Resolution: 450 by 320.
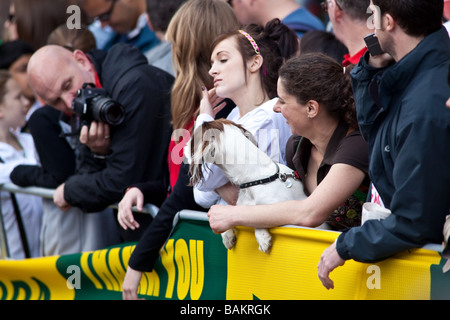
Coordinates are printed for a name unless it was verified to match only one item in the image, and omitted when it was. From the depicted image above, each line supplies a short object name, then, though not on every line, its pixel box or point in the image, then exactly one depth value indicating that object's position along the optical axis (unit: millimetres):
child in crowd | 10930
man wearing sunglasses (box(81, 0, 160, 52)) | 13219
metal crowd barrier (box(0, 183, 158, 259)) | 9844
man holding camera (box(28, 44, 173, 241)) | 8734
